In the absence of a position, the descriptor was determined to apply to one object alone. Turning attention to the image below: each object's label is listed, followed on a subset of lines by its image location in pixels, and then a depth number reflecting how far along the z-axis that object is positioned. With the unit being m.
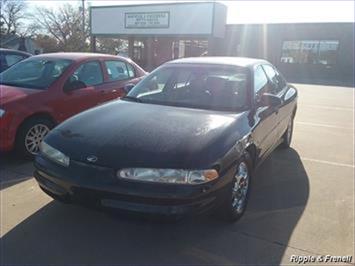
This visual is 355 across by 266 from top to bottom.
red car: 5.00
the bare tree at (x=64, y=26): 48.78
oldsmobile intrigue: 2.87
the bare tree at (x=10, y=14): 56.40
